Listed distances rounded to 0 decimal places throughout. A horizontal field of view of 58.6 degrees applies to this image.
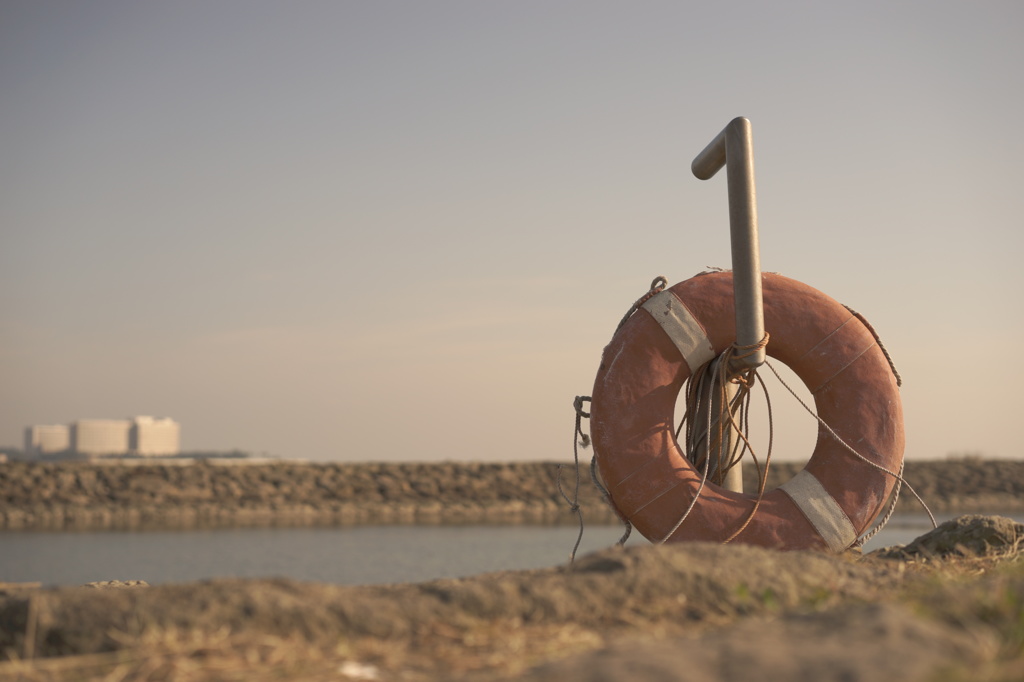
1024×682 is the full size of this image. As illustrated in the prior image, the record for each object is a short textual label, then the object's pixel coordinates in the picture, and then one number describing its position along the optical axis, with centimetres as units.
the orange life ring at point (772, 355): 357
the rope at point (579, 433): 406
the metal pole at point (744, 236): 372
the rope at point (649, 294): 394
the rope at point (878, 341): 386
